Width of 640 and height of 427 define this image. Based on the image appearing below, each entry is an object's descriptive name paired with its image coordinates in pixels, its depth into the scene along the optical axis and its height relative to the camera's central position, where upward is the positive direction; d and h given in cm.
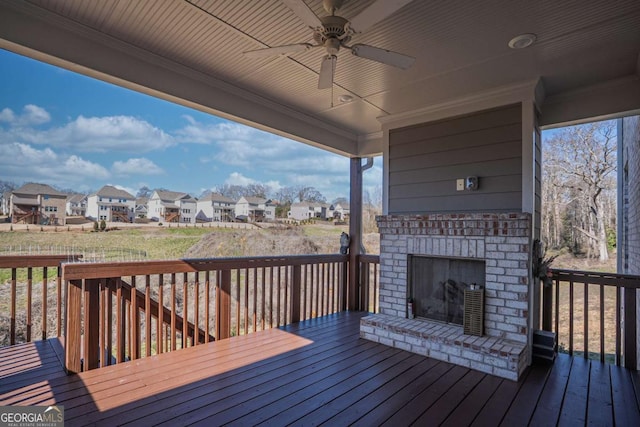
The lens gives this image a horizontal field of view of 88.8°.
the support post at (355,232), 517 -24
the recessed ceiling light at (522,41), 250 +140
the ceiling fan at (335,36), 192 +117
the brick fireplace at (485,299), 294 -76
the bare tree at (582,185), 723 +82
